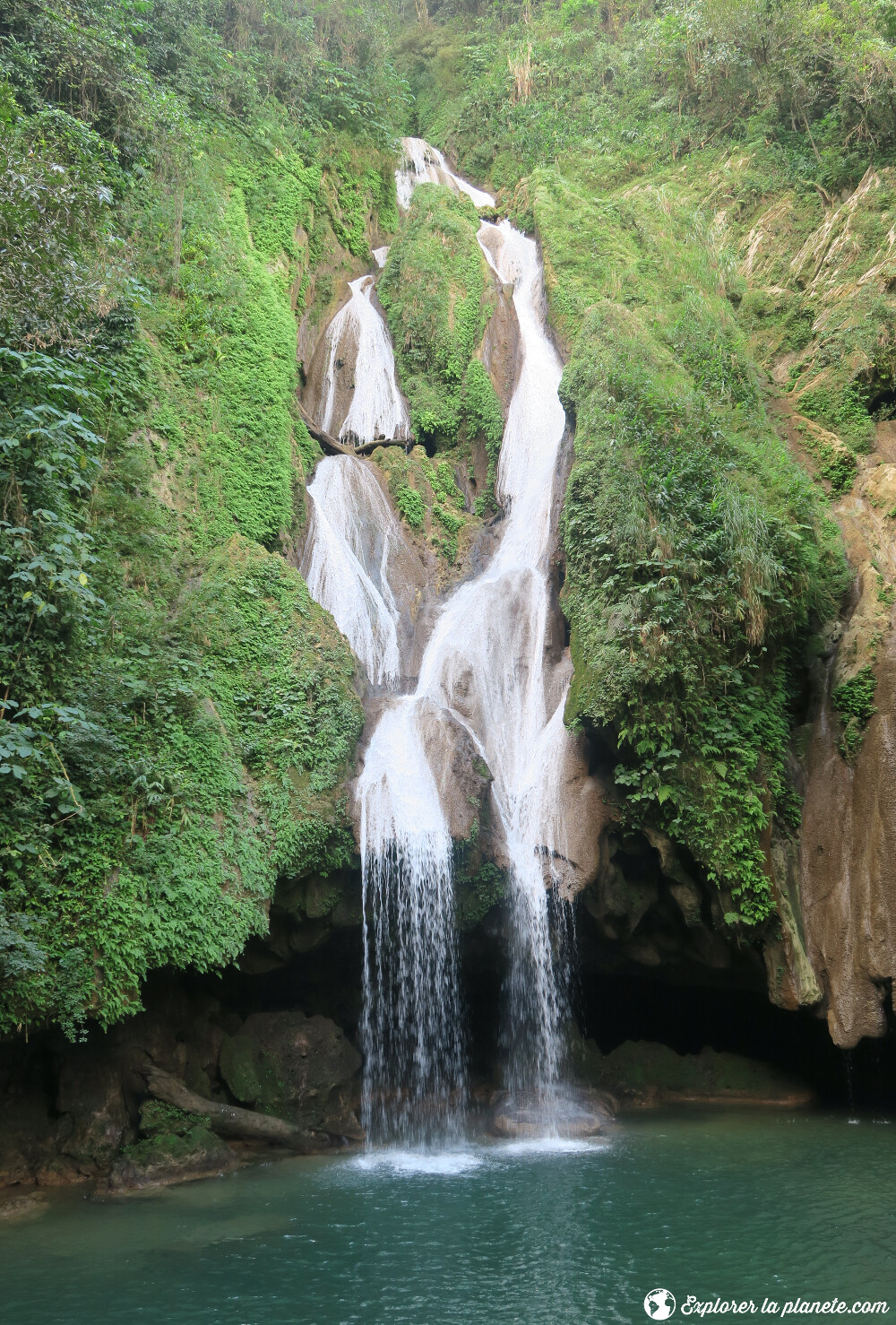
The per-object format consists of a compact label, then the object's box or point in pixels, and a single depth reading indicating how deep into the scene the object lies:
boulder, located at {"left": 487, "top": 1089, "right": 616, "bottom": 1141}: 10.85
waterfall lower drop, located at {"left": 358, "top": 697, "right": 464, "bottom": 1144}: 11.25
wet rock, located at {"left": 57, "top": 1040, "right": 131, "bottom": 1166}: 9.24
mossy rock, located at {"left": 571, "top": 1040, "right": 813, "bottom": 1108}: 12.85
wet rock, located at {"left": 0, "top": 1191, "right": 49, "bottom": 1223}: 8.08
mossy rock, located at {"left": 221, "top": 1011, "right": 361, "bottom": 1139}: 10.86
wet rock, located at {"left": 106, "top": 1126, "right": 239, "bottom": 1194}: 8.91
